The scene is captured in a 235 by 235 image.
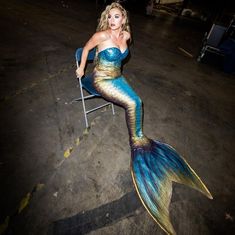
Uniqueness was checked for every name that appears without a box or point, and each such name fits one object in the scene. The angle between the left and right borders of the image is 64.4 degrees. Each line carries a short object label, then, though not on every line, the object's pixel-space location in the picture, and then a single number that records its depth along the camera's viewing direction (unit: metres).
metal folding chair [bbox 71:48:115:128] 2.83
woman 2.53
